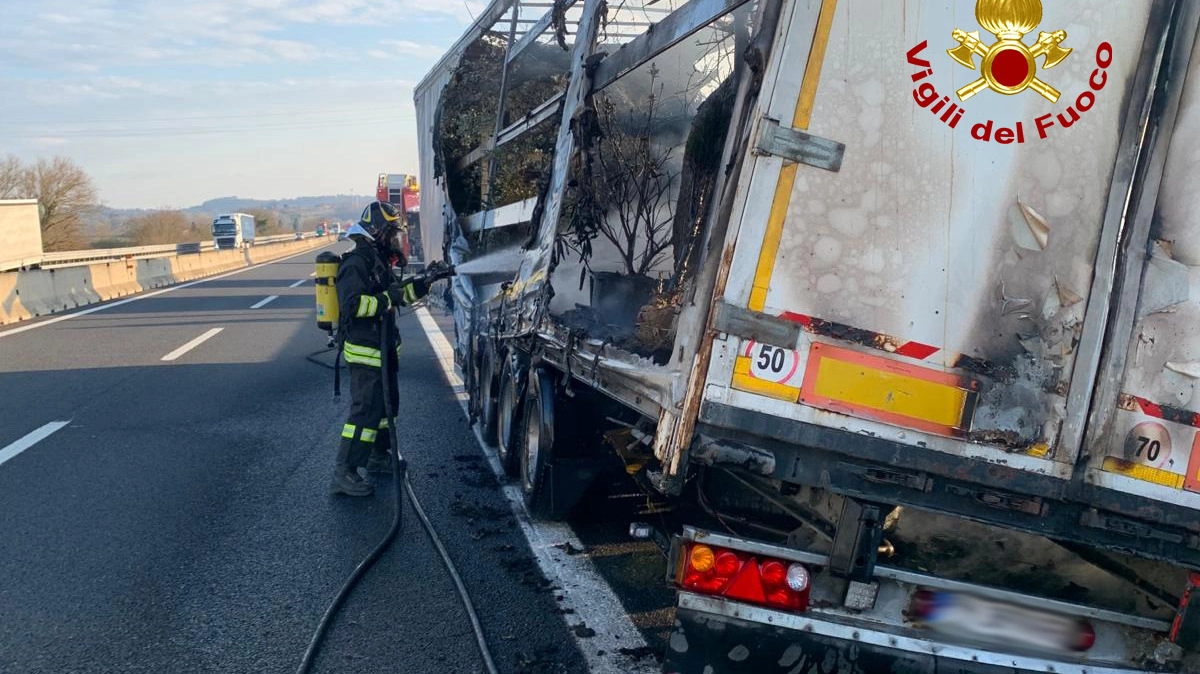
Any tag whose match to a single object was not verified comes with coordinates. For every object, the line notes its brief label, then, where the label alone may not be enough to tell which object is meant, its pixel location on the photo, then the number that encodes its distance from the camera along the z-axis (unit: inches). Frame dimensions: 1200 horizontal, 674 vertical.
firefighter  246.7
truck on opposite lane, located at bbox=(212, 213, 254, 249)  2171.5
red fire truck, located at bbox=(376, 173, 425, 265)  1031.6
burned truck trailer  118.3
